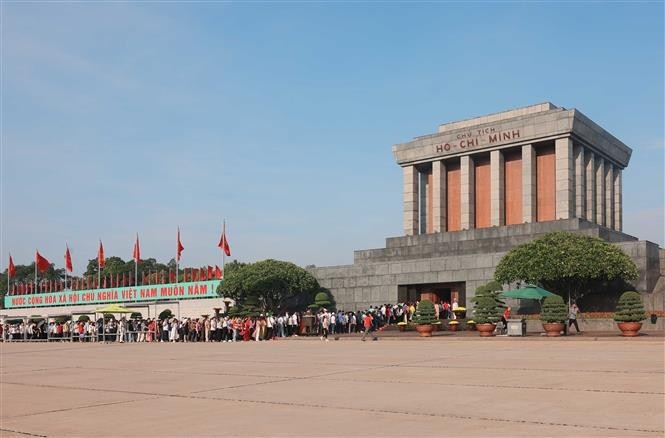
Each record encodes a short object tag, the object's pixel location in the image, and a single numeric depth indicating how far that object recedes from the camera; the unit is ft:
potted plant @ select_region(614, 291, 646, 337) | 90.07
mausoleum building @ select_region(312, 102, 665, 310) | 153.58
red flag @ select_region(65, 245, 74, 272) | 237.49
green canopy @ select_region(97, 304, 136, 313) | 147.41
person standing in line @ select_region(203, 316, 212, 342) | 133.18
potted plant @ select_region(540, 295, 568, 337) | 96.48
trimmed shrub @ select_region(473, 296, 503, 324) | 103.91
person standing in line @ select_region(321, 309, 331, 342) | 119.58
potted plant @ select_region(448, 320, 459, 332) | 123.03
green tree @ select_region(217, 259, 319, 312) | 164.55
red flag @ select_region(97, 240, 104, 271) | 236.63
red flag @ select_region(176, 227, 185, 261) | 220.82
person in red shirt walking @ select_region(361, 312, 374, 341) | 116.78
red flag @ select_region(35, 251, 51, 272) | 232.12
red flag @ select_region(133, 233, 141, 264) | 232.53
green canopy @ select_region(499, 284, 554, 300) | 111.55
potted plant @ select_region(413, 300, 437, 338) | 109.81
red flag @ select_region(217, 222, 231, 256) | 206.90
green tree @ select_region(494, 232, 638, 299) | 119.75
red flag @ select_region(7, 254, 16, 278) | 263.80
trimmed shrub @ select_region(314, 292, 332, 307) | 156.40
